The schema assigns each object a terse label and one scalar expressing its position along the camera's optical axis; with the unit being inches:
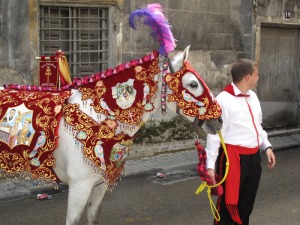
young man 133.5
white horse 121.3
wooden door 397.3
